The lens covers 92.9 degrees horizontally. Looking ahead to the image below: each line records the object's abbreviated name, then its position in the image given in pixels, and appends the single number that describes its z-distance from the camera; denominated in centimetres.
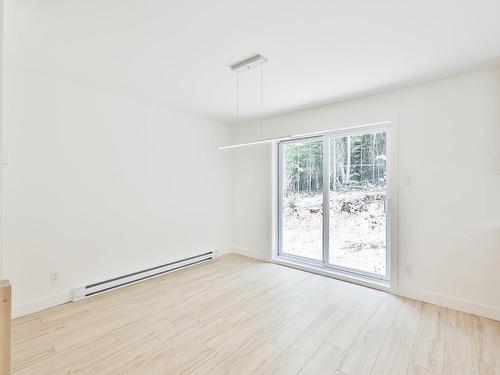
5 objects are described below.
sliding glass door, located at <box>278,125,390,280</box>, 344
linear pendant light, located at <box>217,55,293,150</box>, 239
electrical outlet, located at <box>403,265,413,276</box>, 304
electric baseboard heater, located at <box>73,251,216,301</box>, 296
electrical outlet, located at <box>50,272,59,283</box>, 278
